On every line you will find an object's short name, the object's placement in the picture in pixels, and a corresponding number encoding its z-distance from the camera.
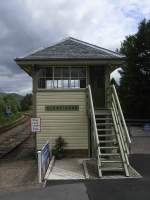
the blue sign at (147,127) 12.47
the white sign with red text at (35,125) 6.22
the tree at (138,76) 15.19
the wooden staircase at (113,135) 5.26
